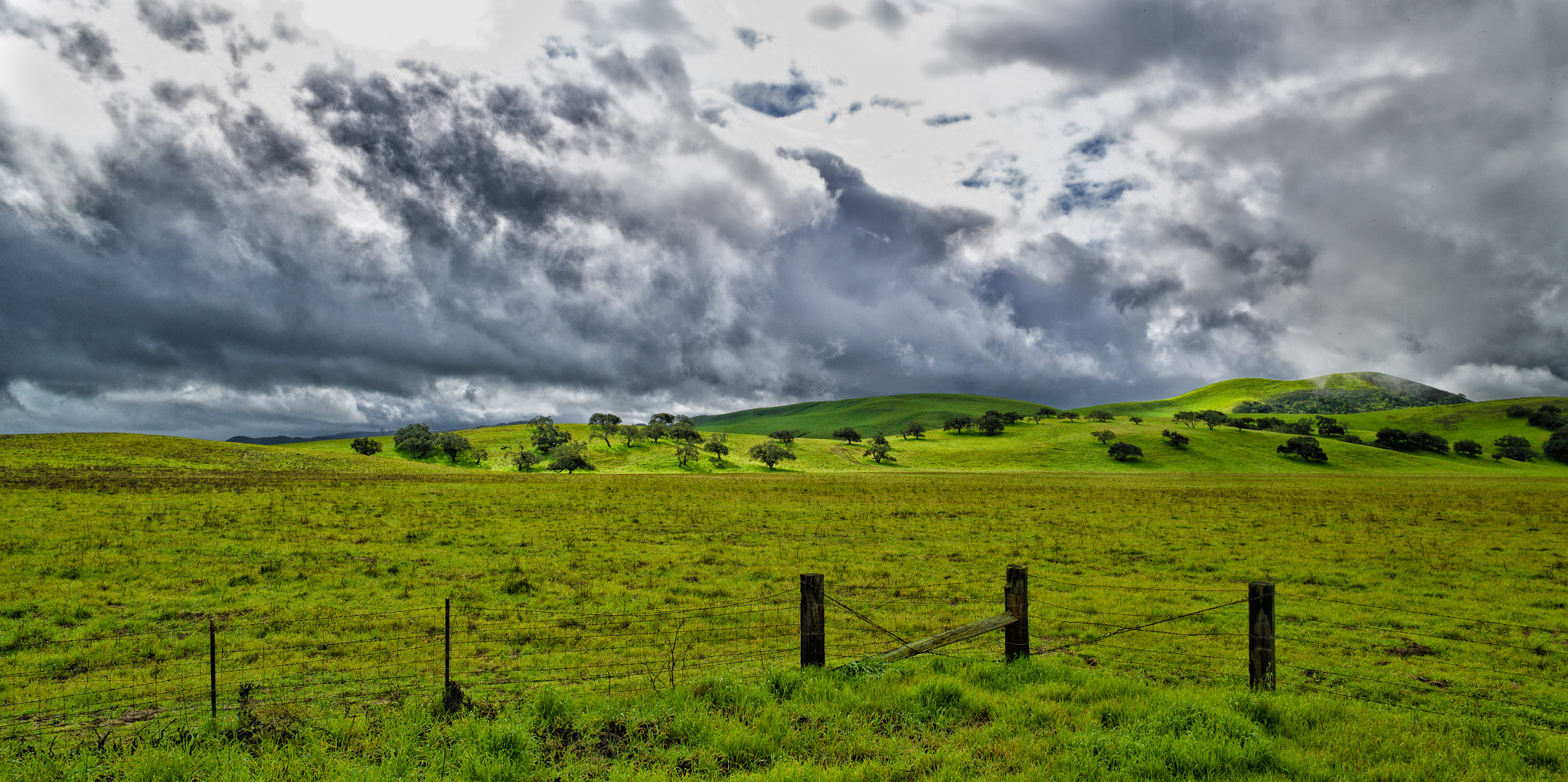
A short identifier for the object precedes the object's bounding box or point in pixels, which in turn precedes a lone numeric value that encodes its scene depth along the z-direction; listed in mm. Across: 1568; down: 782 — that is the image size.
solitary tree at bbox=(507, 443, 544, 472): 100375
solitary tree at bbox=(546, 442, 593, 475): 96500
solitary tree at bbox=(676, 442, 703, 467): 102375
